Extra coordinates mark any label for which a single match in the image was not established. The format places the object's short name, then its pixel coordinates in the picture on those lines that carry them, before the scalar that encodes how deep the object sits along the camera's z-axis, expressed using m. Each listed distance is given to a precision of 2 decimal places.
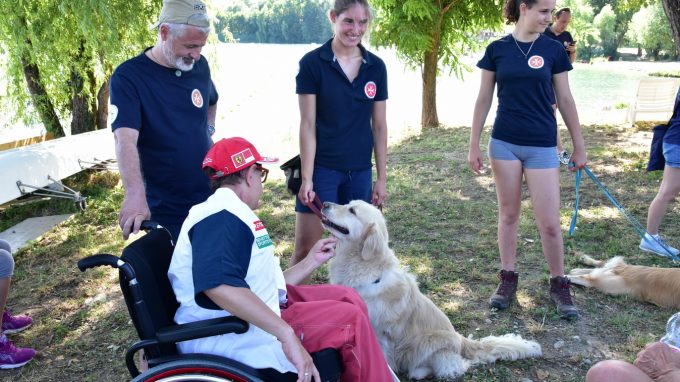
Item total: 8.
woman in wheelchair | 1.83
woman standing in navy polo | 3.14
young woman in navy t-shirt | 3.48
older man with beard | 2.52
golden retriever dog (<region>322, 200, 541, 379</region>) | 3.03
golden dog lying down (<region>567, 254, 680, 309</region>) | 3.82
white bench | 10.79
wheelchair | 1.85
